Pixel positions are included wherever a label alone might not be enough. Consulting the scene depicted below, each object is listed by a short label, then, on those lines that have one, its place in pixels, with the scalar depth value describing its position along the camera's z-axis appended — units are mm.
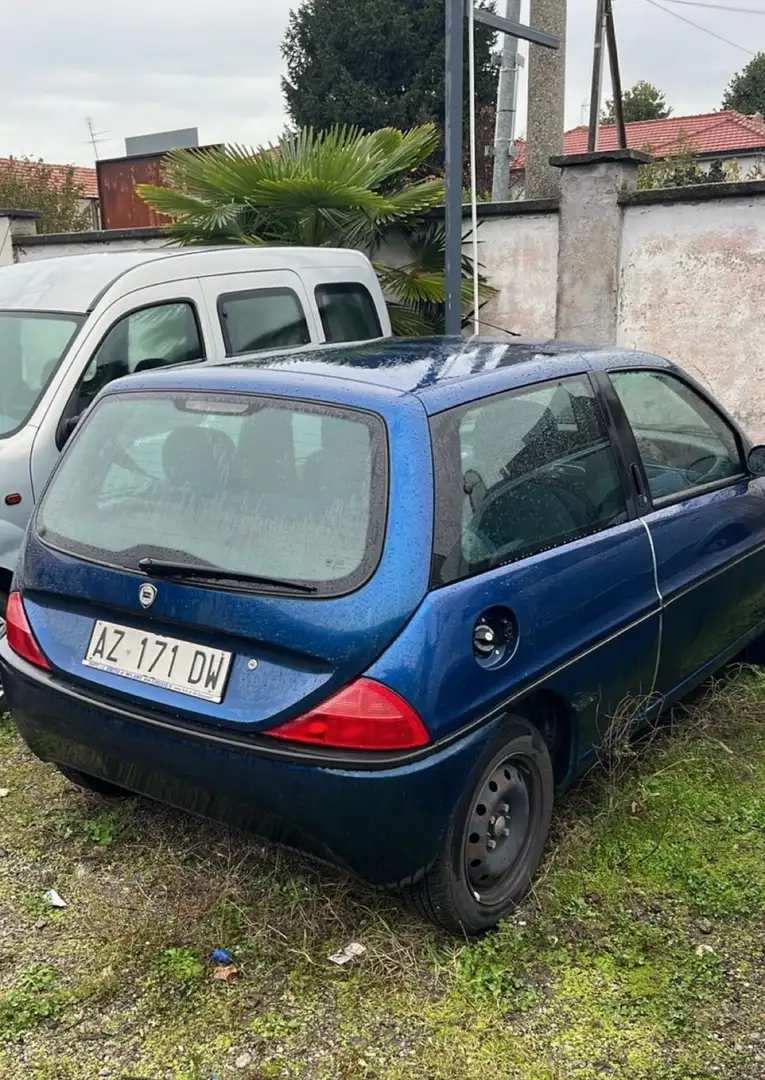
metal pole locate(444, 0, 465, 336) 6090
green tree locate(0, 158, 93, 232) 18156
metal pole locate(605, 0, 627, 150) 9398
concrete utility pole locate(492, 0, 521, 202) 13258
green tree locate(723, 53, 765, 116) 56094
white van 4543
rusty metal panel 13625
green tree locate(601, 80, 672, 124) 53875
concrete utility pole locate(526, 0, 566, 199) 10883
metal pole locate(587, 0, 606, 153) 9383
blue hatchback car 2508
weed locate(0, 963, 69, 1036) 2559
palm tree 8156
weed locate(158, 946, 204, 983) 2703
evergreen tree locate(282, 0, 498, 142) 30125
